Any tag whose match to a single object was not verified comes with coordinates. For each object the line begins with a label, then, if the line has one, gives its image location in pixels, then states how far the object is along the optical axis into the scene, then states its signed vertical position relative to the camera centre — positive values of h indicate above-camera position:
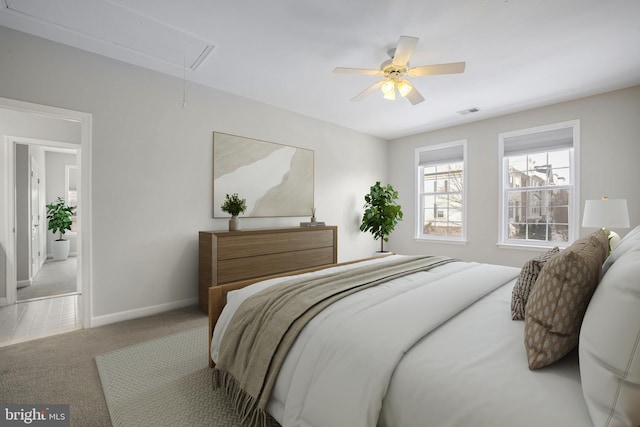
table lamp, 2.81 +0.00
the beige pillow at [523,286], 1.41 -0.36
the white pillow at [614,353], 0.74 -0.38
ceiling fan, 2.33 +1.22
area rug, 1.62 -1.12
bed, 0.80 -0.51
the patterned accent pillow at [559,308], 0.99 -0.33
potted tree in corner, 5.11 +0.00
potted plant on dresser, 3.52 +0.04
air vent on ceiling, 4.23 +1.49
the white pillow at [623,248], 1.23 -0.16
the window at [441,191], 5.02 +0.39
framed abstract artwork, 3.72 +0.52
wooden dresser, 3.21 -0.49
